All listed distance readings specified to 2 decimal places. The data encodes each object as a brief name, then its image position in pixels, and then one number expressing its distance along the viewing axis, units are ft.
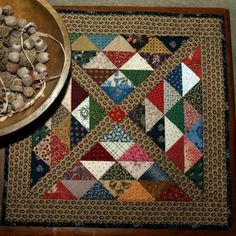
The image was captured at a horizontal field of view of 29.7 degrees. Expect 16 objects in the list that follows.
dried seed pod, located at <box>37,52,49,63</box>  3.80
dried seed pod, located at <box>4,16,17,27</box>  3.81
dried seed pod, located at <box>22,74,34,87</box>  3.72
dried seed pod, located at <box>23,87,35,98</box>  3.71
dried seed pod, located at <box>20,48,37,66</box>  3.80
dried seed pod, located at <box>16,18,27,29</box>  3.84
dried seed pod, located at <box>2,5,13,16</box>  3.87
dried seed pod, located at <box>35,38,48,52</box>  3.79
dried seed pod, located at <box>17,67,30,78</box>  3.75
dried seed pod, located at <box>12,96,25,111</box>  3.68
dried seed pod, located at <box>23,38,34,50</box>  3.80
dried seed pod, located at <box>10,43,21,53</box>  3.78
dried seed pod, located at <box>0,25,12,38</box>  3.81
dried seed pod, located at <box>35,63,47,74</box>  3.78
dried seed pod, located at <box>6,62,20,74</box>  3.76
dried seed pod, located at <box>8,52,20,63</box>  3.74
